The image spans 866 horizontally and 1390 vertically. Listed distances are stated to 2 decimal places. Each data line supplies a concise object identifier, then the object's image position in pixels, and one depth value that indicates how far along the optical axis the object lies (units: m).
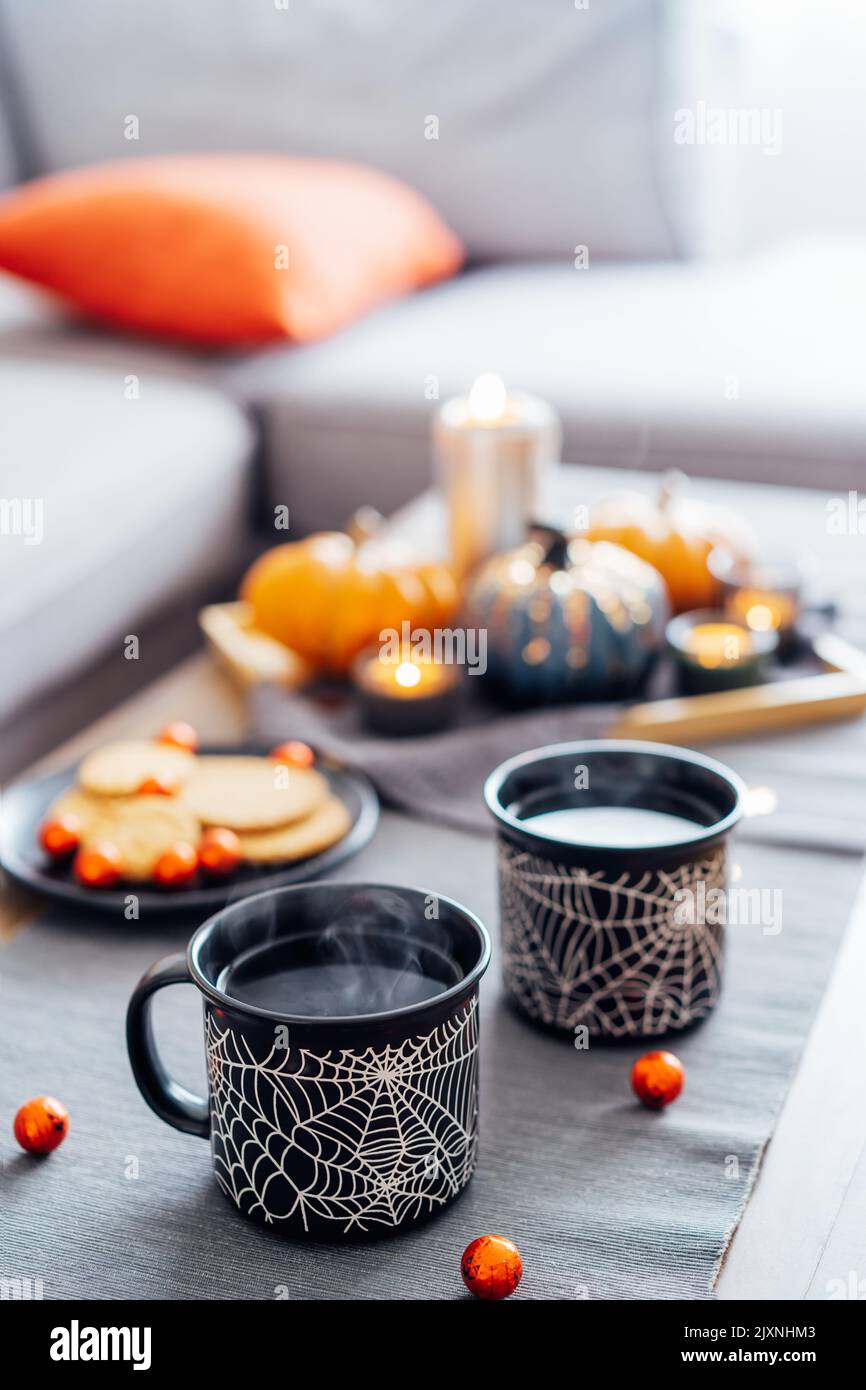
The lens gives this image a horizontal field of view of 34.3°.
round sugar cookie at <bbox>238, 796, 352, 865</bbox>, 0.83
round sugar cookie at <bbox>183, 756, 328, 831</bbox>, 0.85
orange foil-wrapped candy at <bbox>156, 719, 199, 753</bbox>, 0.93
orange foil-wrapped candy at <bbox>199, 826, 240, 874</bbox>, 0.81
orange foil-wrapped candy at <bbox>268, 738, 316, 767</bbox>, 0.92
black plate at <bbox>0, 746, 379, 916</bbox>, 0.78
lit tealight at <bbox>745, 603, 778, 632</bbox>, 1.09
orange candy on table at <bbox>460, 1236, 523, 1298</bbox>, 0.52
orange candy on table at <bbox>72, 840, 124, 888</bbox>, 0.79
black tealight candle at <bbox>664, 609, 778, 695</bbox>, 1.03
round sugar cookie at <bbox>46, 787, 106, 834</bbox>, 0.86
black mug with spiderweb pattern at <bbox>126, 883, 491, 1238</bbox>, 0.51
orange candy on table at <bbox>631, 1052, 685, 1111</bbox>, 0.63
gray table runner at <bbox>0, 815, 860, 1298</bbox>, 0.54
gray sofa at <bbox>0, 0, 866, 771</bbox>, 1.58
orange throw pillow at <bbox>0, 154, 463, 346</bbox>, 1.97
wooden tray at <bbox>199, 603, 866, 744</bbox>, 0.99
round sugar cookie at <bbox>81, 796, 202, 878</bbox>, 0.81
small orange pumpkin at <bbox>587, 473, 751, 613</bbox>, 1.16
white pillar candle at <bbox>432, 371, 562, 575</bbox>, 1.17
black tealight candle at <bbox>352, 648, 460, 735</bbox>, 1.01
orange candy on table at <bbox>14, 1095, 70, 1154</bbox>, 0.61
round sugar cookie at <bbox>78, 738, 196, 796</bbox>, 0.86
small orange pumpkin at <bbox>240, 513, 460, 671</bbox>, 1.10
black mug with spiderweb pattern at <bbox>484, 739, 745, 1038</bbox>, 0.63
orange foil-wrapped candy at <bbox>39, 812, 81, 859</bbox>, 0.83
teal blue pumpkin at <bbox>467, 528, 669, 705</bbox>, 1.01
